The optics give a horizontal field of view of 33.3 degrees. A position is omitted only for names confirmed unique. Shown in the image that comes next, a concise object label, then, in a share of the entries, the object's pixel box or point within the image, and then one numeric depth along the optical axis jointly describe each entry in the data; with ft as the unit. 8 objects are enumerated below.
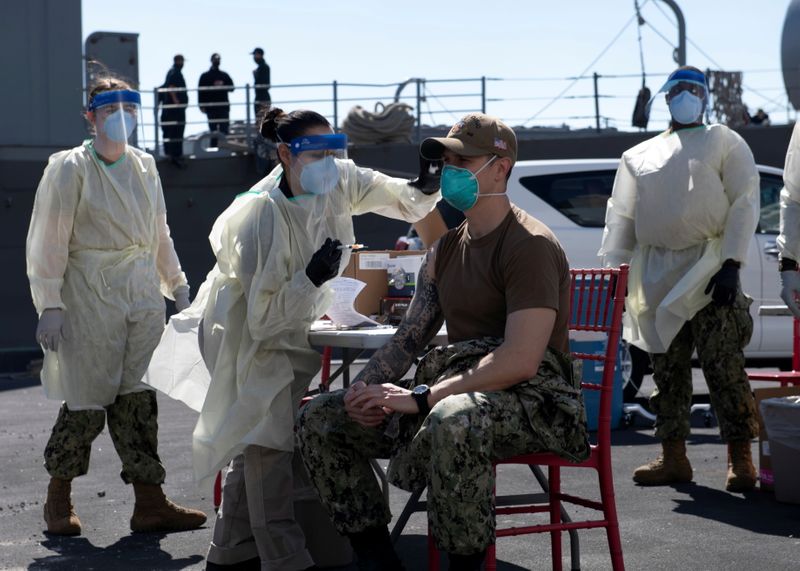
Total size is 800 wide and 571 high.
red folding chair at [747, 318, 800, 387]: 20.93
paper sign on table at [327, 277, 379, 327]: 16.12
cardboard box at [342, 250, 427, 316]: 17.65
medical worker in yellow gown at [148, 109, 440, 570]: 15.56
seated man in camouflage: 12.78
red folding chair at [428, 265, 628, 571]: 14.33
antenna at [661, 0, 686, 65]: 60.39
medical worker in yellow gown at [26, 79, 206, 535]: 19.15
